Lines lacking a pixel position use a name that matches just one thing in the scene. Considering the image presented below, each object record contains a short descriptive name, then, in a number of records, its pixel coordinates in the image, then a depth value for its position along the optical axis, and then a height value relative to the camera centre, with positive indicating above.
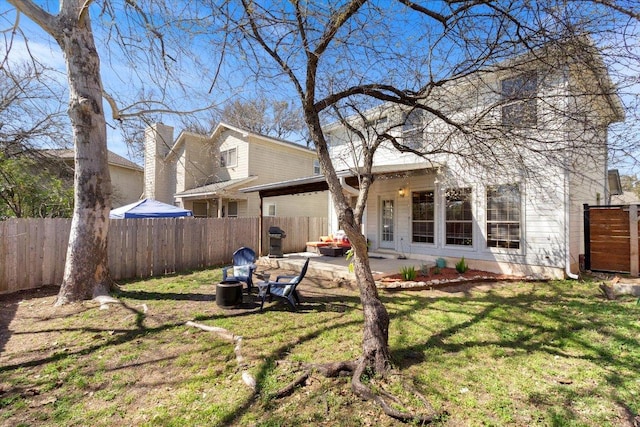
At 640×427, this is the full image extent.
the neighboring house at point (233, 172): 15.87 +2.78
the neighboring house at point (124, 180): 18.81 +2.73
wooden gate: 7.45 -0.44
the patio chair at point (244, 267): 6.52 -1.03
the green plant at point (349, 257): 7.85 -1.12
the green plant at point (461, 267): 8.32 -1.23
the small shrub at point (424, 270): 8.15 -1.29
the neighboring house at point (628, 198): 20.28 +1.73
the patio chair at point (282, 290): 5.70 -1.28
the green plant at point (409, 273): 7.55 -1.27
